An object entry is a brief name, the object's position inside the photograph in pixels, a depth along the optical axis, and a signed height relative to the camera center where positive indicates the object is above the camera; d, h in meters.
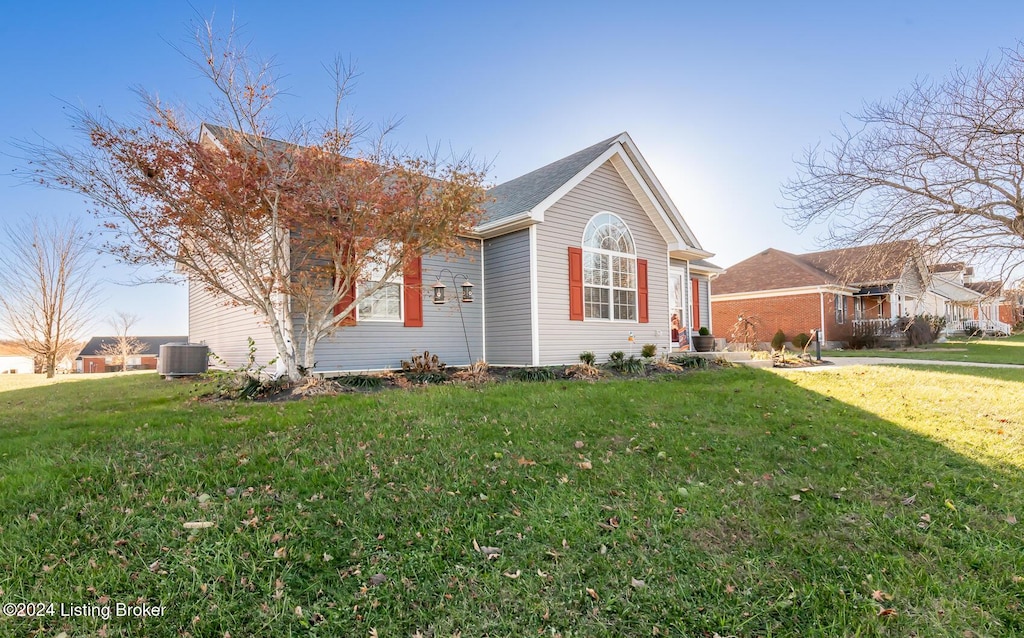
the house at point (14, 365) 39.41 -1.40
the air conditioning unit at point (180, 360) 11.47 -0.37
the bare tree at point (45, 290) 16.81 +2.02
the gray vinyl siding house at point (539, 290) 10.45 +1.12
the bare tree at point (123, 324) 30.91 +1.37
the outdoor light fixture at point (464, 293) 10.66 +1.02
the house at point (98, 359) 52.44 -1.36
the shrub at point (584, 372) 10.21 -0.72
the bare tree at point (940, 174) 9.22 +3.21
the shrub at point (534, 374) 9.85 -0.72
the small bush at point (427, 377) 9.18 -0.70
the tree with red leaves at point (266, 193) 7.30 +2.32
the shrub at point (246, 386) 7.50 -0.66
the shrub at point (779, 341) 22.67 -0.34
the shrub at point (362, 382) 8.46 -0.70
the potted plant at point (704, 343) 15.66 -0.26
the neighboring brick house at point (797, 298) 23.40 +1.77
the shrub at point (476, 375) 9.25 -0.70
